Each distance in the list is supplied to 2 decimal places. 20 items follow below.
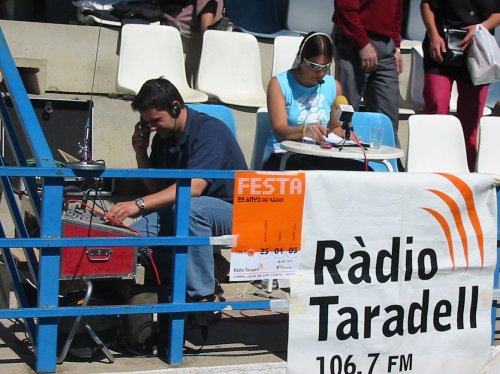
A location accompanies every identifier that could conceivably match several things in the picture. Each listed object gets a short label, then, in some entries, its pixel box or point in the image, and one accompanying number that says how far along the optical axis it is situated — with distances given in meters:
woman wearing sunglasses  10.42
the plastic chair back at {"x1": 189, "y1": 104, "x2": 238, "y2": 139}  10.56
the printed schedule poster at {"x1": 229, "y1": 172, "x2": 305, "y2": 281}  7.69
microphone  10.07
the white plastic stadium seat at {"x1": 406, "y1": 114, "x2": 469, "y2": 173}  11.68
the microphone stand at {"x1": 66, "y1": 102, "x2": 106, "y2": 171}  7.24
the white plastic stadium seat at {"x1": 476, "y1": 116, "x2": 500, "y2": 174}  12.39
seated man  8.29
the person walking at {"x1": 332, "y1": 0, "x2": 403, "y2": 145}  12.35
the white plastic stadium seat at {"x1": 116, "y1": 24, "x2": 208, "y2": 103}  13.44
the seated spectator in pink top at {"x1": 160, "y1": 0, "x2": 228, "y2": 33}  14.37
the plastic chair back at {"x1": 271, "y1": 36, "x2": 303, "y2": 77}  13.53
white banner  7.98
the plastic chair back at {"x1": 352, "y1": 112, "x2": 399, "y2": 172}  11.38
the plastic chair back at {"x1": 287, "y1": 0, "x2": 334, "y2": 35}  17.50
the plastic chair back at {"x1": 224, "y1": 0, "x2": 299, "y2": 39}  17.20
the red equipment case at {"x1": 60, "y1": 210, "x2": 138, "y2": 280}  7.67
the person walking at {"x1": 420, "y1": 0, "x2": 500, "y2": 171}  12.54
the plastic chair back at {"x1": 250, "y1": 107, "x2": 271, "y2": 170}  11.17
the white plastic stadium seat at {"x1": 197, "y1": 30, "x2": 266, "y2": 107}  14.00
